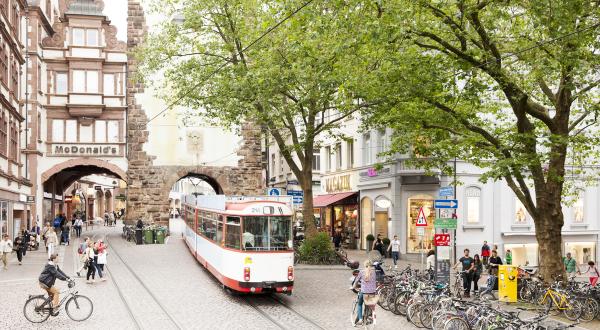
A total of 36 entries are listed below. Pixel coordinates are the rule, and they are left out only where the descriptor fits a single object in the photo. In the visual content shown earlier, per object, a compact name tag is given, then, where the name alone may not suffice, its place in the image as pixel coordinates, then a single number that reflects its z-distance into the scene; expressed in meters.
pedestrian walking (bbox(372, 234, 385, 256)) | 31.19
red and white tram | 18.61
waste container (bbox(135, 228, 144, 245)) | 38.22
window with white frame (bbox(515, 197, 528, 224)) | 35.62
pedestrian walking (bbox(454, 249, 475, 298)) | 21.44
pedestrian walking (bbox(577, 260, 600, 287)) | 22.24
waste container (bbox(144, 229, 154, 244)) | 38.22
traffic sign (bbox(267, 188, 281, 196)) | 29.12
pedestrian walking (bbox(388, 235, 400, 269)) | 30.53
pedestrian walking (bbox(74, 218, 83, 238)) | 45.06
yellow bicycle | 17.55
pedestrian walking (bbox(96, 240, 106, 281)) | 23.50
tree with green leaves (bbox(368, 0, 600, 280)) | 16.45
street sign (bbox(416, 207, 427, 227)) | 22.16
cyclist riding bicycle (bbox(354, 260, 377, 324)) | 15.05
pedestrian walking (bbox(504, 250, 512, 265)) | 30.26
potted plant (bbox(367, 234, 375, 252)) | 35.09
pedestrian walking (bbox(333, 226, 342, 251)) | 38.79
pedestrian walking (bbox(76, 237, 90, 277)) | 24.31
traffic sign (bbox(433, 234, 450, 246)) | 19.22
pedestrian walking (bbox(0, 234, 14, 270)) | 26.61
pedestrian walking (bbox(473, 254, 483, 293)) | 21.69
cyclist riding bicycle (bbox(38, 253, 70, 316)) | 15.84
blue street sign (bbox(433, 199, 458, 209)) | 19.91
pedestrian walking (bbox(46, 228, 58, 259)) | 28.99
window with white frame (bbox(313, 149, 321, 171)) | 55.16
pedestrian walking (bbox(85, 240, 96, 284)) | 22.81
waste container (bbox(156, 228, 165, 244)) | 38.03
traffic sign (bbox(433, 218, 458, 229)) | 19.75
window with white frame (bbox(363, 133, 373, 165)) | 38.69
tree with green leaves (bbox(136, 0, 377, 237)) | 25.28
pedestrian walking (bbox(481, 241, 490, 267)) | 29.97
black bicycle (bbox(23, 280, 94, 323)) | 15.75
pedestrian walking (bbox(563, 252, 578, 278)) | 28.55
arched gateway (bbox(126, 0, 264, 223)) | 43.41
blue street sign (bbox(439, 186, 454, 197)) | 19.58
